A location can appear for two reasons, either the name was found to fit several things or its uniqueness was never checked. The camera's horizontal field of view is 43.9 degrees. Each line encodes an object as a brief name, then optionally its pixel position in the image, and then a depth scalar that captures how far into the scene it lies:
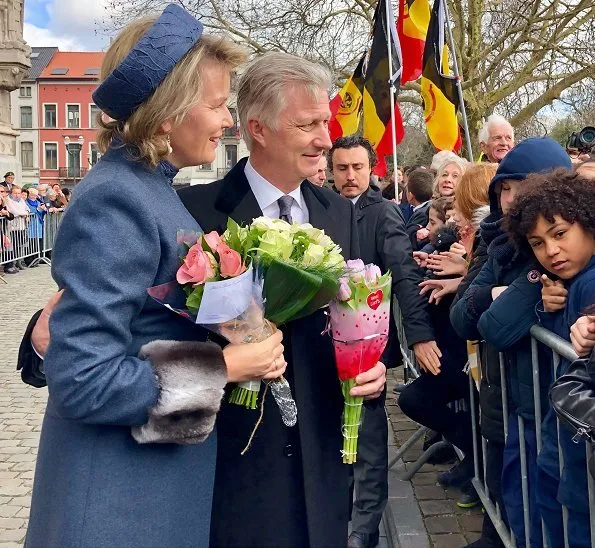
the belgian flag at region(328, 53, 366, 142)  9.27
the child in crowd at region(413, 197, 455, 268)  5.17
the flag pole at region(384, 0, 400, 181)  7.12
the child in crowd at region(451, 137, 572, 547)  2.85
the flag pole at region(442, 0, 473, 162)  7.39
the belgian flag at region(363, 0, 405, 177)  7.82
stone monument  21.38
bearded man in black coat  3.86
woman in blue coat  1.62
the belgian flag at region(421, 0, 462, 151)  7.57
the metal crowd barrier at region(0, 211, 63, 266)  15.46
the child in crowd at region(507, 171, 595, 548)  2.47
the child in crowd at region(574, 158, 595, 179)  3.06
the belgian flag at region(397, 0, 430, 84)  8.66
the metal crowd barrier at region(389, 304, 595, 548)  2.34
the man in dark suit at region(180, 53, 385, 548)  2.24
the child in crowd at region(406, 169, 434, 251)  6.35
